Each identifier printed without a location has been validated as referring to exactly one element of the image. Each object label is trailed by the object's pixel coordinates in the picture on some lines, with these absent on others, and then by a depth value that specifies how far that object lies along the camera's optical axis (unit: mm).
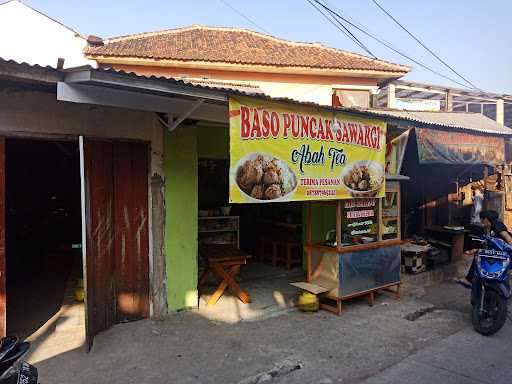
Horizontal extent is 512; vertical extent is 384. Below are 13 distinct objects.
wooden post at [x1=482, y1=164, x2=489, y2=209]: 9977
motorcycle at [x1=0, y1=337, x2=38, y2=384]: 2631
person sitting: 5793
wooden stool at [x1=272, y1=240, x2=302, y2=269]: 8883
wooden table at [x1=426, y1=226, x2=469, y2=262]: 9094
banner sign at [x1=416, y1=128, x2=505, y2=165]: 7348
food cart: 6156
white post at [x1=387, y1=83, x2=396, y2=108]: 14499
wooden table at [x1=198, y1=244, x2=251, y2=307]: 6512
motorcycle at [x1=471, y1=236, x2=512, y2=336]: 5293
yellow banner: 4707
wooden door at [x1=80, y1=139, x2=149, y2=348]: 5223
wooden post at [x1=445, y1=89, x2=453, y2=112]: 15430
